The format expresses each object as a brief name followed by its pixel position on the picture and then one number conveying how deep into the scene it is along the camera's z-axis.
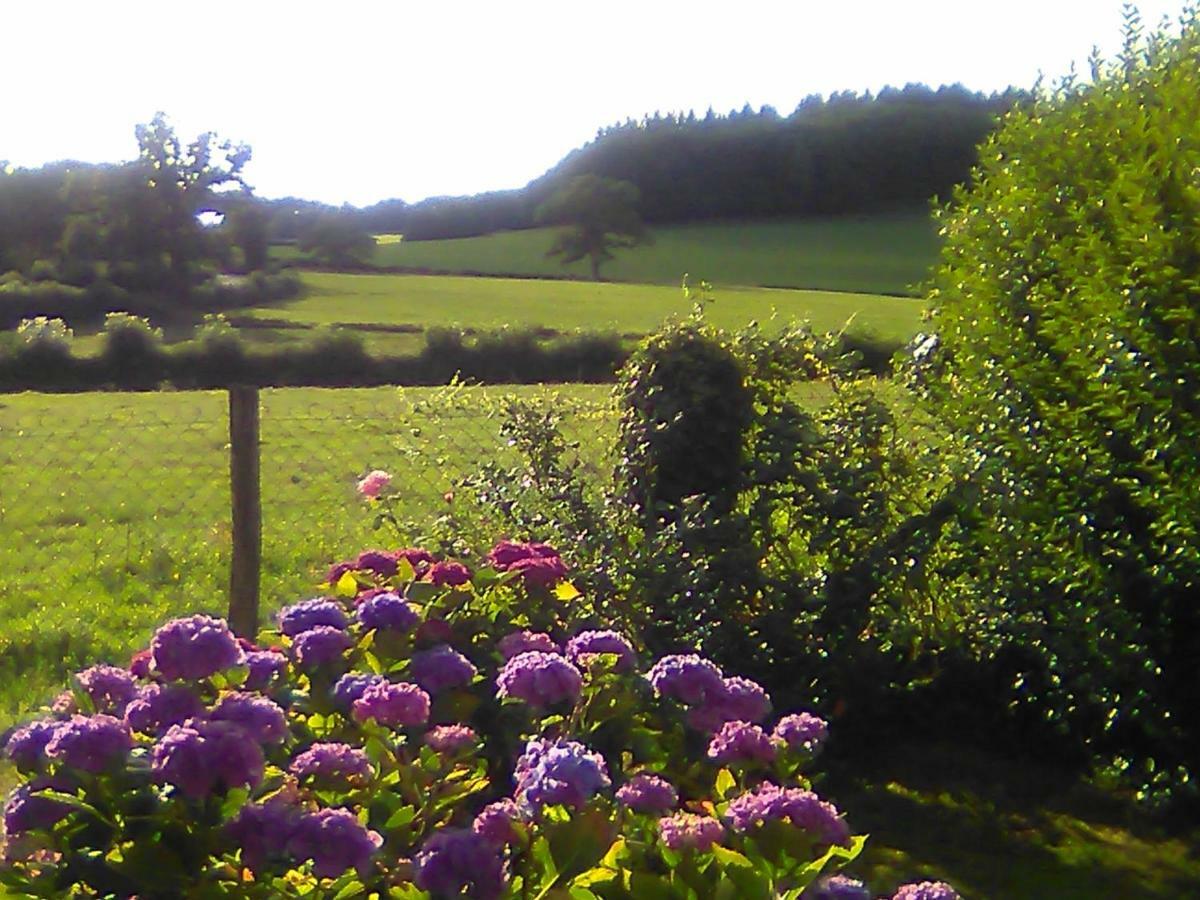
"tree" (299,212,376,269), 55.88
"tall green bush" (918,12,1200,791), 4.08
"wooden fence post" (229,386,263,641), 5.32
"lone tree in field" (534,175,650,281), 55.31
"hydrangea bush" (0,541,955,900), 2.05
